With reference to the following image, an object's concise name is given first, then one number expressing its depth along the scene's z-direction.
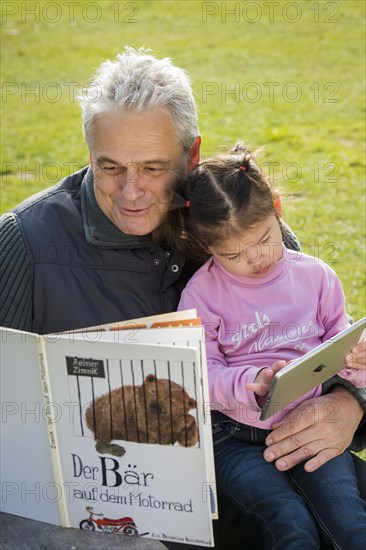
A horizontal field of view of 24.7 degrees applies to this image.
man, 2.40
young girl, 2.12
